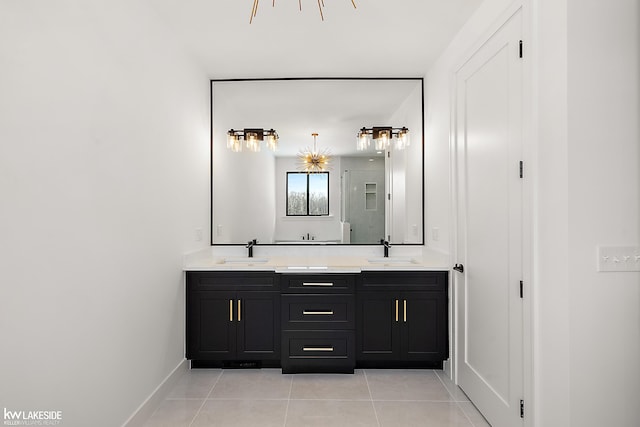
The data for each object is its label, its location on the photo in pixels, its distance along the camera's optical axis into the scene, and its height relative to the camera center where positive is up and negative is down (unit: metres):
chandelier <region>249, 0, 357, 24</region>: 2.30 +1.30
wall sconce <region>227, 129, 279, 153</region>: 3.61 +0.70
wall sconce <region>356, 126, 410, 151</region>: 3.60 +0.70
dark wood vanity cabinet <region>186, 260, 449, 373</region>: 2.99 -0.79
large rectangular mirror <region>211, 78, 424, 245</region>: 3.60 +0.46
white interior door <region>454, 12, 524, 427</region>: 1.98 -0.10
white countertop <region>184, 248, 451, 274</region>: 3.00 -0.46
